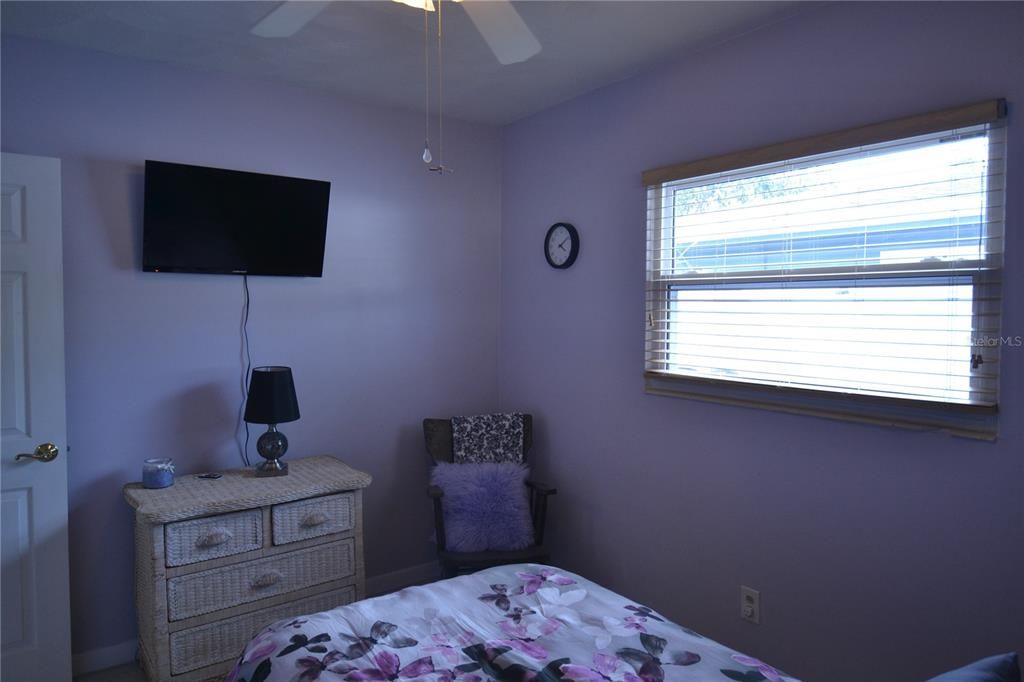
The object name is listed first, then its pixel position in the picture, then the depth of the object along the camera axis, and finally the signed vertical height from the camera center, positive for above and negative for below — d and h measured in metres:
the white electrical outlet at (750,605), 2.51 -1.12
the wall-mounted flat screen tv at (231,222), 2.77 +0.46
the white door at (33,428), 2.40 -0.41
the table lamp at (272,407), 2.82 -0.38
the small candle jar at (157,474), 2.70 -0.65
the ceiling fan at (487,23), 2.22 +1.13
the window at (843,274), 1.94 +0.18
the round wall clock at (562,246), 3.35 +0.42
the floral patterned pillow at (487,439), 3.41 -0.63
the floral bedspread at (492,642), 1.52 -0.84
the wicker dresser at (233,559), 2.43 -0.98
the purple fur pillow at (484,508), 3.08 -0.92
